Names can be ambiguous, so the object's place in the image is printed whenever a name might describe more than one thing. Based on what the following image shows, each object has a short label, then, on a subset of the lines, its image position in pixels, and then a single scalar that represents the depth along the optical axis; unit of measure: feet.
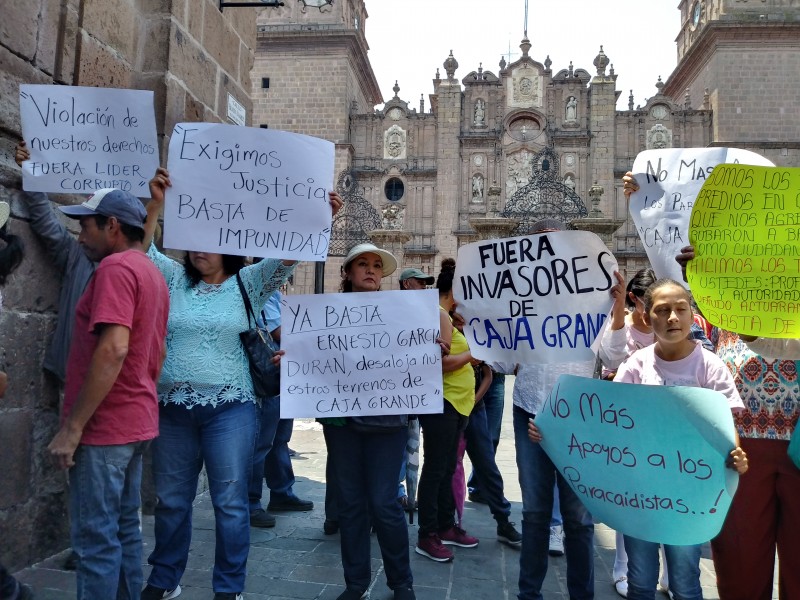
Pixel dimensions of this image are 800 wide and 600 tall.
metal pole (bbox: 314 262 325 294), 25.16
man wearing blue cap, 7.83
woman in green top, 13.03
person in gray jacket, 11.50
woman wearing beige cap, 10.11
